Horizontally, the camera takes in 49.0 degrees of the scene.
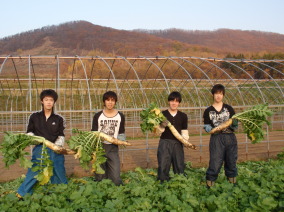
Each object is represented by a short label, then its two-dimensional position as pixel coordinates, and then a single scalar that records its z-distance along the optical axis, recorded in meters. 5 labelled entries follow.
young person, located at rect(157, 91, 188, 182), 5.03
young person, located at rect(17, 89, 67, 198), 4.48
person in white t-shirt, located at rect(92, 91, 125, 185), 4.82
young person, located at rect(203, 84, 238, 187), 5.11
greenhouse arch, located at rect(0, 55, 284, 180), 8.96
